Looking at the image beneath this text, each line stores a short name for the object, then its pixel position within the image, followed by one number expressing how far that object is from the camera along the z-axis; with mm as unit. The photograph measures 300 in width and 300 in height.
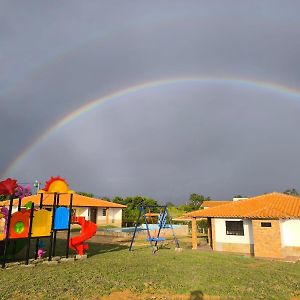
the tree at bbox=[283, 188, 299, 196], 97825
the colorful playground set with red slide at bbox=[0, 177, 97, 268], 14094
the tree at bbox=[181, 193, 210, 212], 88062
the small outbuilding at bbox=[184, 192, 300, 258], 18312
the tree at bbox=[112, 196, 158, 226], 53766
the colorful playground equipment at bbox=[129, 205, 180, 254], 19198
